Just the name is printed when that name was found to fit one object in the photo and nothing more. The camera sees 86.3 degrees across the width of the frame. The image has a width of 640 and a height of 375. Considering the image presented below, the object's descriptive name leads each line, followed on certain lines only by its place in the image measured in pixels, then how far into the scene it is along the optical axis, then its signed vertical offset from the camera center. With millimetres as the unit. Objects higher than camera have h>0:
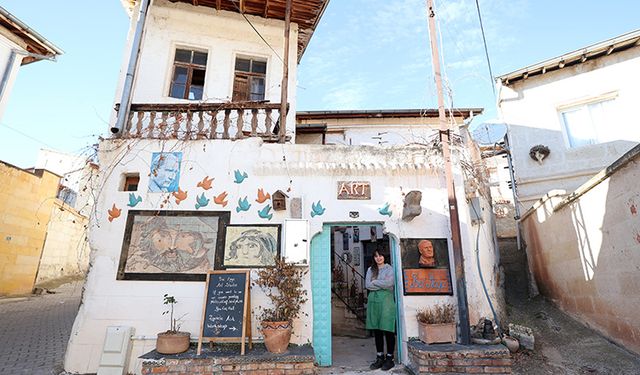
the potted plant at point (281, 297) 5082 -394
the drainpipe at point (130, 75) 6469 +3809
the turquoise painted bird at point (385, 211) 6156 +1059
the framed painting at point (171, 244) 5680 +452
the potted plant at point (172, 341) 4941 -995
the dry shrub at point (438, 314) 5430 -673
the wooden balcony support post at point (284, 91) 6539 +3511
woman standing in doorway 5543 -619
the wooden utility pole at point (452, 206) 5406 +1095
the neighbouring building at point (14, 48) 8992 +6083
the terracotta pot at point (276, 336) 5023 -924
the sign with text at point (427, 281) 5773 -157
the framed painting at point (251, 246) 5773 +422
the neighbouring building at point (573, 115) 8758 +4182
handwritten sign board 5050 -545
